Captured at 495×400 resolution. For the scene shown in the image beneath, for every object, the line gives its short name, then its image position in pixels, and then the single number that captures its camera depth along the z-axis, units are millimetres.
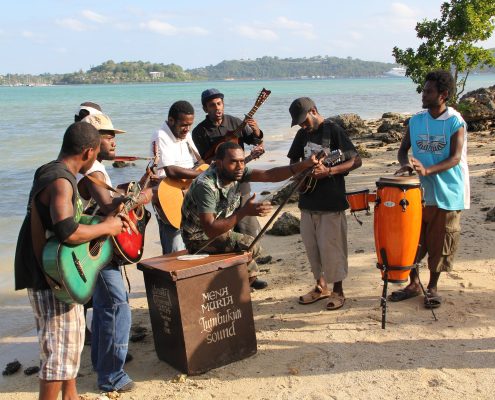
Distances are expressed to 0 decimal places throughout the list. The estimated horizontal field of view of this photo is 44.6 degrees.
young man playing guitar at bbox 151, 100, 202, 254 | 5898
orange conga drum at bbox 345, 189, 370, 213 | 5488
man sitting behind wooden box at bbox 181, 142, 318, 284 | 4629
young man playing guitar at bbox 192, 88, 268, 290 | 6523
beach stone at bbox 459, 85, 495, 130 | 20125
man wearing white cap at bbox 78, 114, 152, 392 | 4512
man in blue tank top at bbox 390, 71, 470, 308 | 5395
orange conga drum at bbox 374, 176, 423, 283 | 5098
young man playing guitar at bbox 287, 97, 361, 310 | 5562
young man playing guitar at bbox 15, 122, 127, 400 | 3578
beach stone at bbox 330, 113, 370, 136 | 23875
